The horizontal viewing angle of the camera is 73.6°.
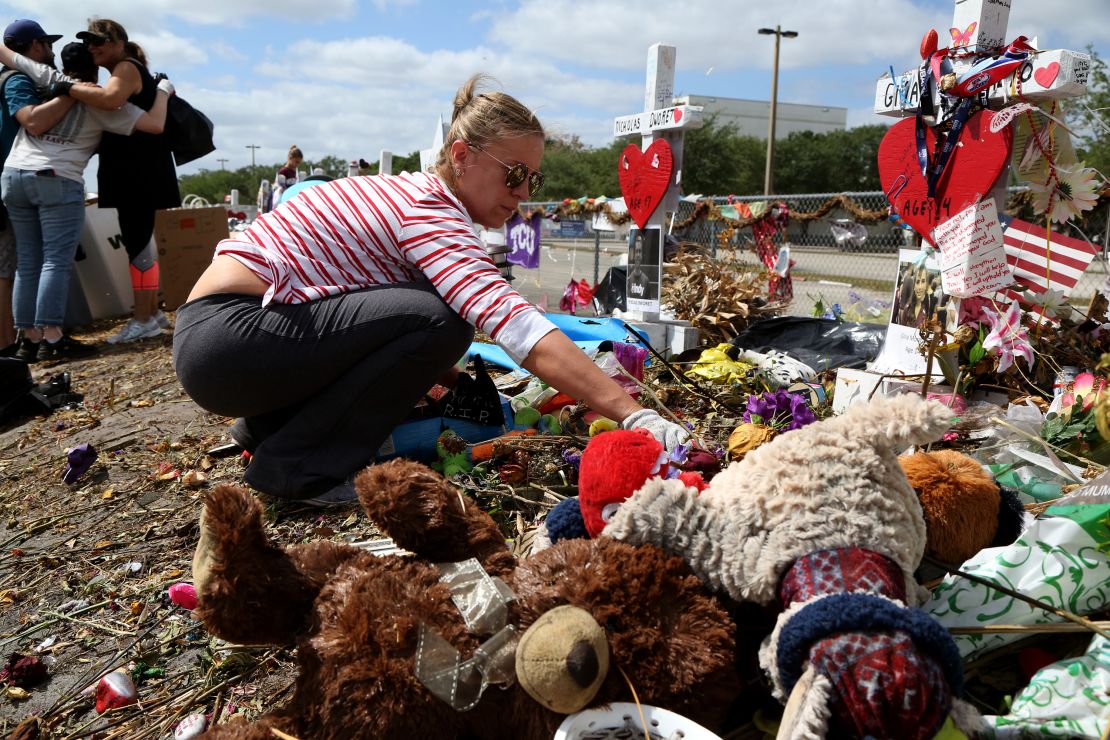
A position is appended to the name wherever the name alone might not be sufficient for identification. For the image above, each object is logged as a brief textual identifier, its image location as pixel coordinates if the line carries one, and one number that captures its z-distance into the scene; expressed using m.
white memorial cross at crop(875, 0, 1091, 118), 2.34
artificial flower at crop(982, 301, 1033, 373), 2.45
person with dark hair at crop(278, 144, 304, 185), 11.75
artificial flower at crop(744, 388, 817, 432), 2.34
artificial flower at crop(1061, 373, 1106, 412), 2.04
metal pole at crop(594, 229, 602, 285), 7.89
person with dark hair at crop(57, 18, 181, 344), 4.74
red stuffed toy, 1.16
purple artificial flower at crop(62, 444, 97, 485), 2.70
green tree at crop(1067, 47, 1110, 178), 21.55
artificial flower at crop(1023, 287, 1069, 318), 2.63
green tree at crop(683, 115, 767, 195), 43.50
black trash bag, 3.71
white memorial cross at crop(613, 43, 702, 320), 4.45
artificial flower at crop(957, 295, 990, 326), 2.65
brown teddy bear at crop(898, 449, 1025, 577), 1.28
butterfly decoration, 2.71
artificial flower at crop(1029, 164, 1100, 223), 2.57
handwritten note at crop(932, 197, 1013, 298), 2.50
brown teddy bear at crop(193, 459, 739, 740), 0.98
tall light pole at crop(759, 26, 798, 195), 27.27
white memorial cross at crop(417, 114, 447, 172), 6.31
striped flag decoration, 2.57
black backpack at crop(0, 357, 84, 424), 3.68
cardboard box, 6.62
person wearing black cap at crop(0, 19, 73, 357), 4.62
